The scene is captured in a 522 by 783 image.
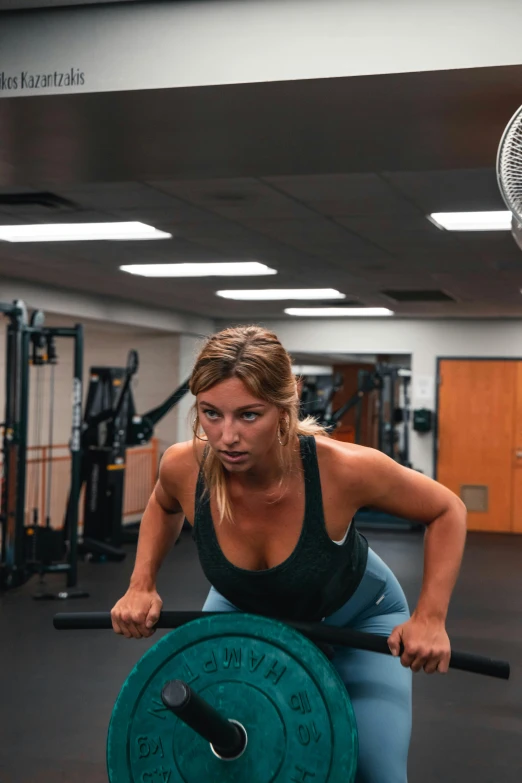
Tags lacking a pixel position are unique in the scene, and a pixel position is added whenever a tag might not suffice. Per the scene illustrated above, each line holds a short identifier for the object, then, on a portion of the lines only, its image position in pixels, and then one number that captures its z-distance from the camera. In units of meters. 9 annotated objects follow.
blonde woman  1.31
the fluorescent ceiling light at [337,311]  9.30
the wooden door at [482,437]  9.79
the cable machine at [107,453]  7.54
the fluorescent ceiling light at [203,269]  6.51
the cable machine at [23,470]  5.74
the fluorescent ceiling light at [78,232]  5.17
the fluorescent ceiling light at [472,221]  4.55
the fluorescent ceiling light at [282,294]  7.90
